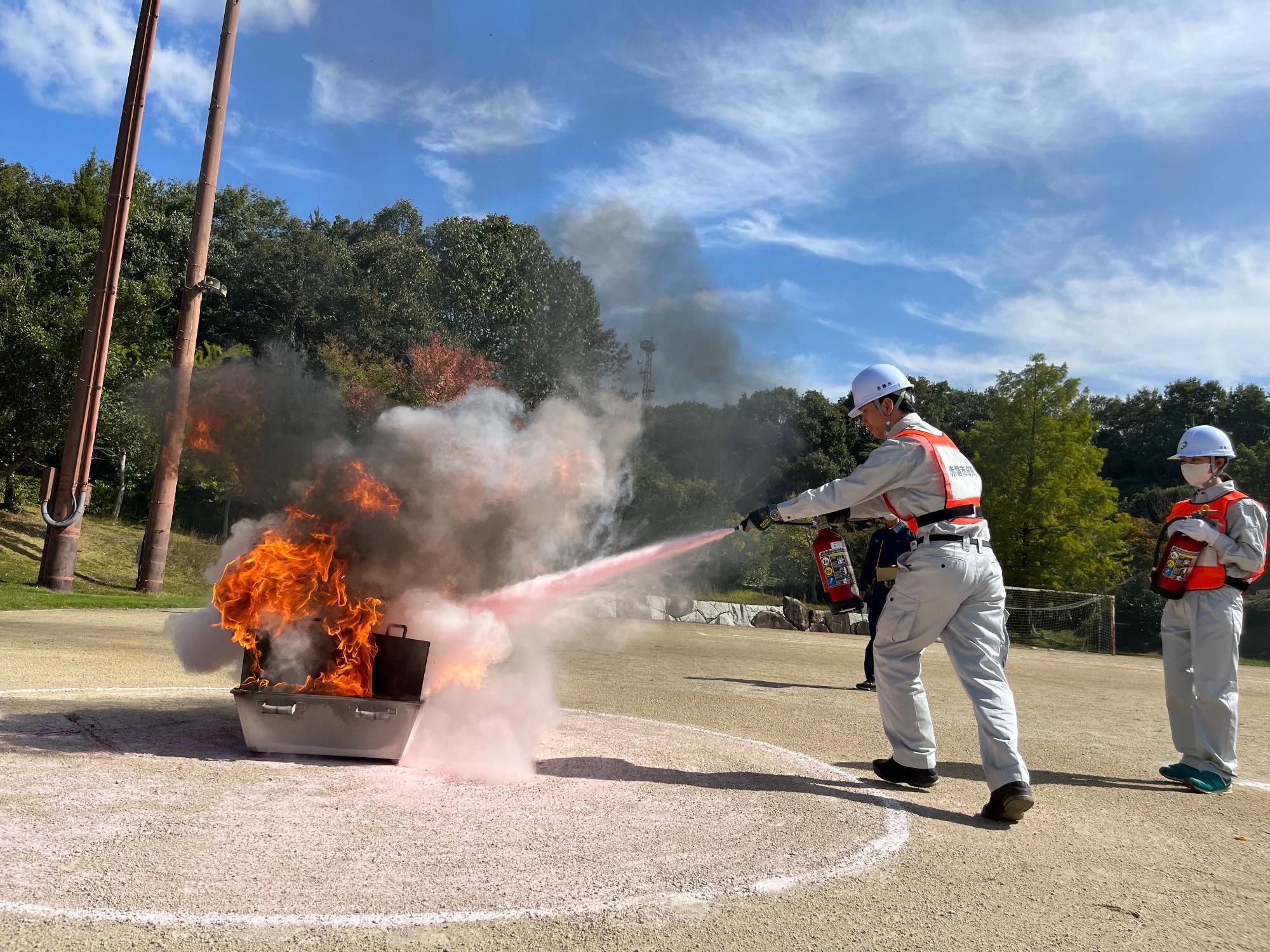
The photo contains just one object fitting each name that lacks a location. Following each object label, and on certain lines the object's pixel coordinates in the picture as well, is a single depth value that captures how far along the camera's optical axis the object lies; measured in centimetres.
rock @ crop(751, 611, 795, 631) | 2606
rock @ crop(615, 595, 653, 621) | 2266
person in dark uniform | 862
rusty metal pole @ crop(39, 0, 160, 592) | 1819
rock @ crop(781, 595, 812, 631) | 2595
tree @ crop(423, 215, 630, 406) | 2350
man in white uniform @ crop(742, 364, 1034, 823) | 524
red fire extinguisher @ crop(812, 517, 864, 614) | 608
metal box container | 535
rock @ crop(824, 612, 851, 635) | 2611
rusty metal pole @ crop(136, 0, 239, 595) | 1867
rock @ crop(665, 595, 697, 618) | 2494
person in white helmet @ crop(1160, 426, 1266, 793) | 625
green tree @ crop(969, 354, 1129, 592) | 3030
